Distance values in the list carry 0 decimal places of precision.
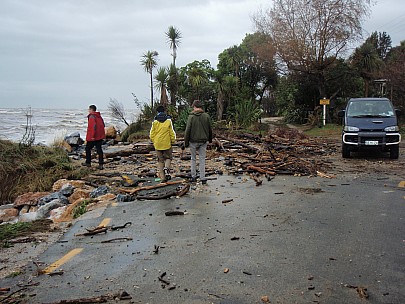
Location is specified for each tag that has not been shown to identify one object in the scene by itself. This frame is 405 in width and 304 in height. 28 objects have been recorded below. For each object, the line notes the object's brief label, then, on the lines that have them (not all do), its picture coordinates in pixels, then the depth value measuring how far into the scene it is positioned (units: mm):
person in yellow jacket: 9945
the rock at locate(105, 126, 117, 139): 25828
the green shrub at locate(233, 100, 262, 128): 25984
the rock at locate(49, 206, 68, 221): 7908
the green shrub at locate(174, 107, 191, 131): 25275
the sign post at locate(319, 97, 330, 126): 26953
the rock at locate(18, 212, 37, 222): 8266
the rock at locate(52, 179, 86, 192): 10344
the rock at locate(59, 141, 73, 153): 19856
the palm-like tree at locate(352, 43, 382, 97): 28656
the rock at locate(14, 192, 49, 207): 9758
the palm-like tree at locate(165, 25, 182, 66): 30016
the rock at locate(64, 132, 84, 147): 21500
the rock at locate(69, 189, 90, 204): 9148
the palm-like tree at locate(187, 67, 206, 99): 27062
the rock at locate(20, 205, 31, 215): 9445
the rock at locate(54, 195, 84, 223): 7635
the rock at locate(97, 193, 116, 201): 8586
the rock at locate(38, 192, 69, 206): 9109
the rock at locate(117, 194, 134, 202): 8320
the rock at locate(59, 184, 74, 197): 9625
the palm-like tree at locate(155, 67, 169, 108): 27531
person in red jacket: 12781
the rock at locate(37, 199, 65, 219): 8320
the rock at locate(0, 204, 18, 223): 9172
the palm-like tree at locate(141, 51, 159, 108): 29248
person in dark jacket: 9484
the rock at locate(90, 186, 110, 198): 9036
